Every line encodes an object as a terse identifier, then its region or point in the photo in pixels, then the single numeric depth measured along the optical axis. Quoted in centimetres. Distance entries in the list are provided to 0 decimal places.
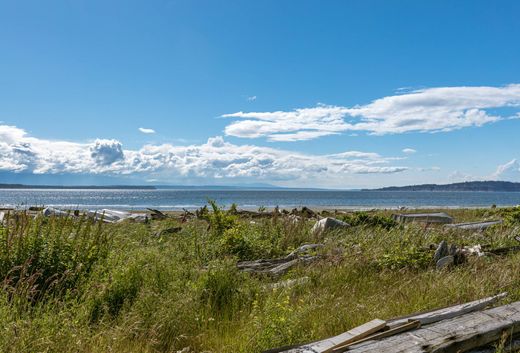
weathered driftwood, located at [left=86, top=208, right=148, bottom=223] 1989
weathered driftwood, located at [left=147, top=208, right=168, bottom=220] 2085
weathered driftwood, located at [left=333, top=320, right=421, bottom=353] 396
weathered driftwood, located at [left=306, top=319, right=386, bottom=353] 397
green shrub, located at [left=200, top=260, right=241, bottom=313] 612
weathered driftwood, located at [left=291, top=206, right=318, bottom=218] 2202
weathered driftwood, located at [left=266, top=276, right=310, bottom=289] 706
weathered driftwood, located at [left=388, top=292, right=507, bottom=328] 462
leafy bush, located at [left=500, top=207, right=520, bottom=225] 1658
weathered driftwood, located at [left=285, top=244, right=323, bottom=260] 993
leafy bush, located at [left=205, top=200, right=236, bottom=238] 1259
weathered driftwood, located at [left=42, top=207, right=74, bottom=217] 2023
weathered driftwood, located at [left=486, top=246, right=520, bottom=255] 1038
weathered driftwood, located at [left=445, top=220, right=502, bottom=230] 1661
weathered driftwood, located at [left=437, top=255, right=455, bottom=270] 871
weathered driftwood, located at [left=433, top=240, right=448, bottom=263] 918
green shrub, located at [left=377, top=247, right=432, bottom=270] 880
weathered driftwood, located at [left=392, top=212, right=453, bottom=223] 2049
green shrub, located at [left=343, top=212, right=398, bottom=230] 1534
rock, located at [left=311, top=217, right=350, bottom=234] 1388
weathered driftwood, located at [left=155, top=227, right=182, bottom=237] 1314
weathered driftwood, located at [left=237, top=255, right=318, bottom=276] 872
